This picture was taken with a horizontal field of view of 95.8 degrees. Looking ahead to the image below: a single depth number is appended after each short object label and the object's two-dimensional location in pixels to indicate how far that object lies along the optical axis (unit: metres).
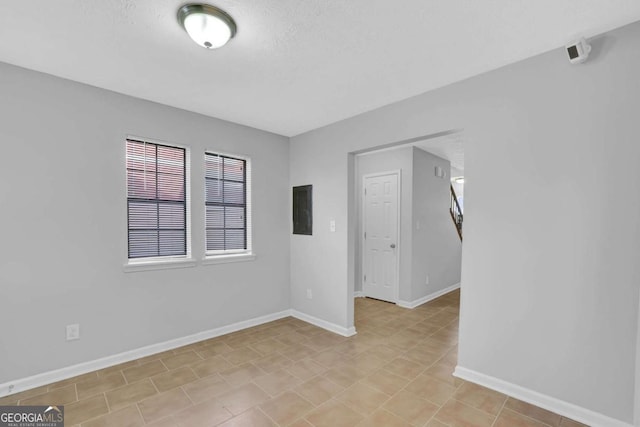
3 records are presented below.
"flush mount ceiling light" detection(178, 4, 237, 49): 1.63
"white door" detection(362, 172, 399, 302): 4.81
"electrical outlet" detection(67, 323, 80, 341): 2.53
